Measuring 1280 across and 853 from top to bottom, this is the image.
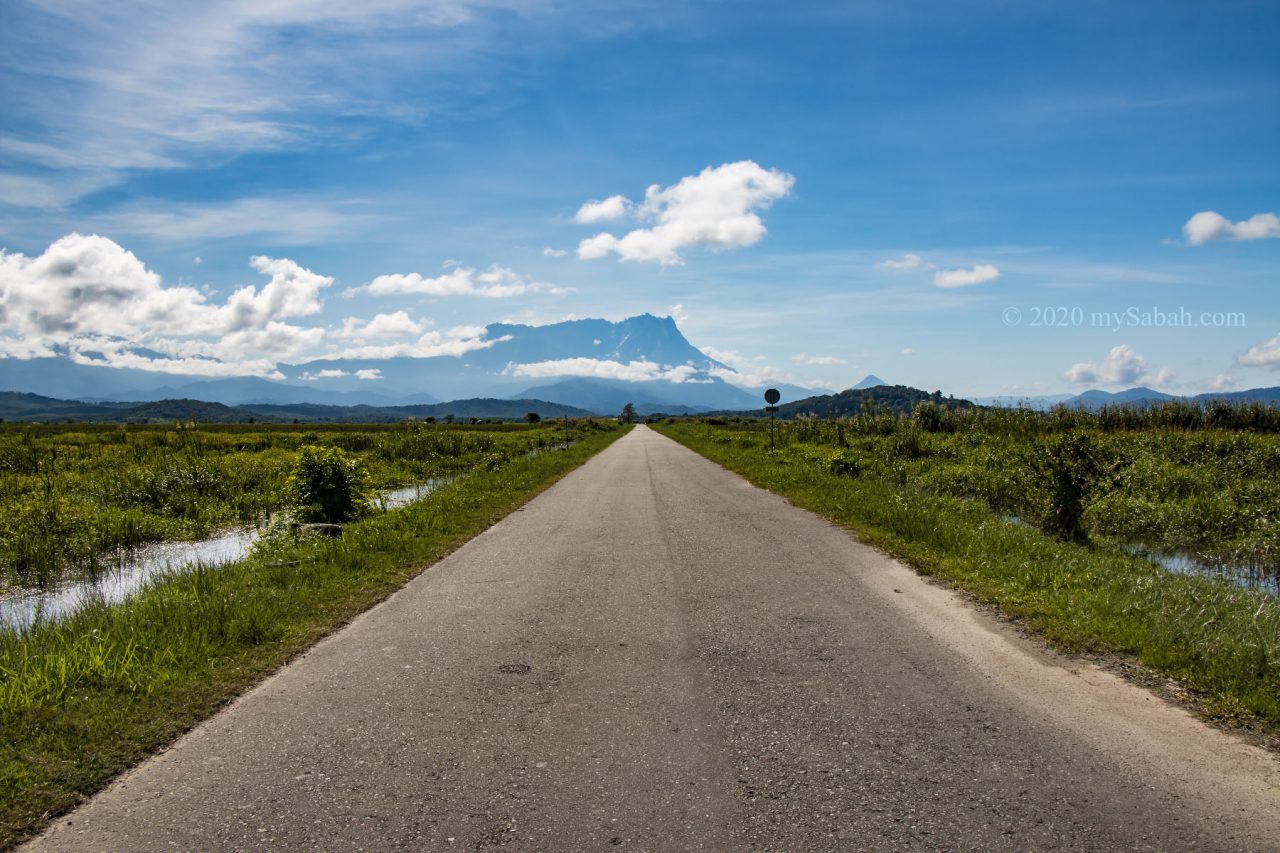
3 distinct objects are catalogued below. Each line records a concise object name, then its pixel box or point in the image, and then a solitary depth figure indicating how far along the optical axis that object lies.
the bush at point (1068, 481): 12.66
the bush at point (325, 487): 15.16
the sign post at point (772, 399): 30.73
